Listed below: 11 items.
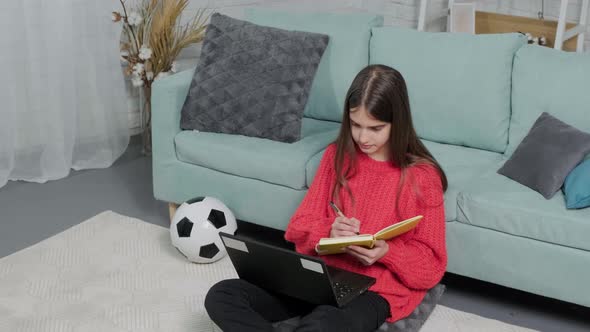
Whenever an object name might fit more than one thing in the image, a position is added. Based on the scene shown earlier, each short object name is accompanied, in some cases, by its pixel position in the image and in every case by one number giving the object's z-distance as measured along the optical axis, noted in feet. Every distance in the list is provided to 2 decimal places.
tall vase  12.30
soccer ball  8.45
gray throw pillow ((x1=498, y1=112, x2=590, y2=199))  7.55
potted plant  11.58
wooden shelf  13.39
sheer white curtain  10.76
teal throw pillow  7.22
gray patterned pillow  9.12
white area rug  7.59
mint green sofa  7.40
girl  6.37
